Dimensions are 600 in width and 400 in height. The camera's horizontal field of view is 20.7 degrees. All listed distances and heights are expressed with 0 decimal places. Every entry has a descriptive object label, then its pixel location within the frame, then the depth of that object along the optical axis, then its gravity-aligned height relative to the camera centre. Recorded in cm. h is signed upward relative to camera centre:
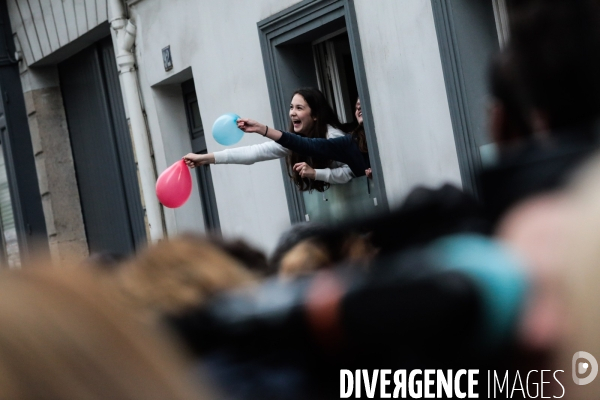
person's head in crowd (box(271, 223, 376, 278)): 255 -5
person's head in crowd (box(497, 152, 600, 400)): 214 -9
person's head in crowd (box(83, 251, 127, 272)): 389 -1
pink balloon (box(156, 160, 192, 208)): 843 +25
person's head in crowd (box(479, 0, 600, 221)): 237 +9
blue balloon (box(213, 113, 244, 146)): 822 +46
